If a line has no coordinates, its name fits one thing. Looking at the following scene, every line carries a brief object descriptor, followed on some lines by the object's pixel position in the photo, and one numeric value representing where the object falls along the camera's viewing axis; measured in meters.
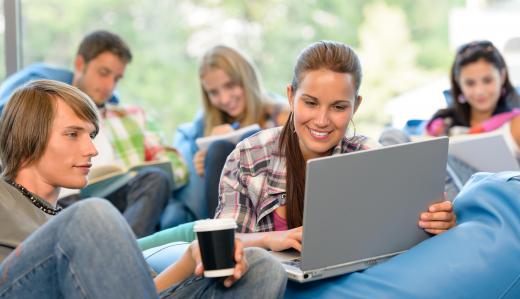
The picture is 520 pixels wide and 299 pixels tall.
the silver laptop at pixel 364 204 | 2.87
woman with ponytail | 3.28
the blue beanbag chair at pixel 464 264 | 2.99
